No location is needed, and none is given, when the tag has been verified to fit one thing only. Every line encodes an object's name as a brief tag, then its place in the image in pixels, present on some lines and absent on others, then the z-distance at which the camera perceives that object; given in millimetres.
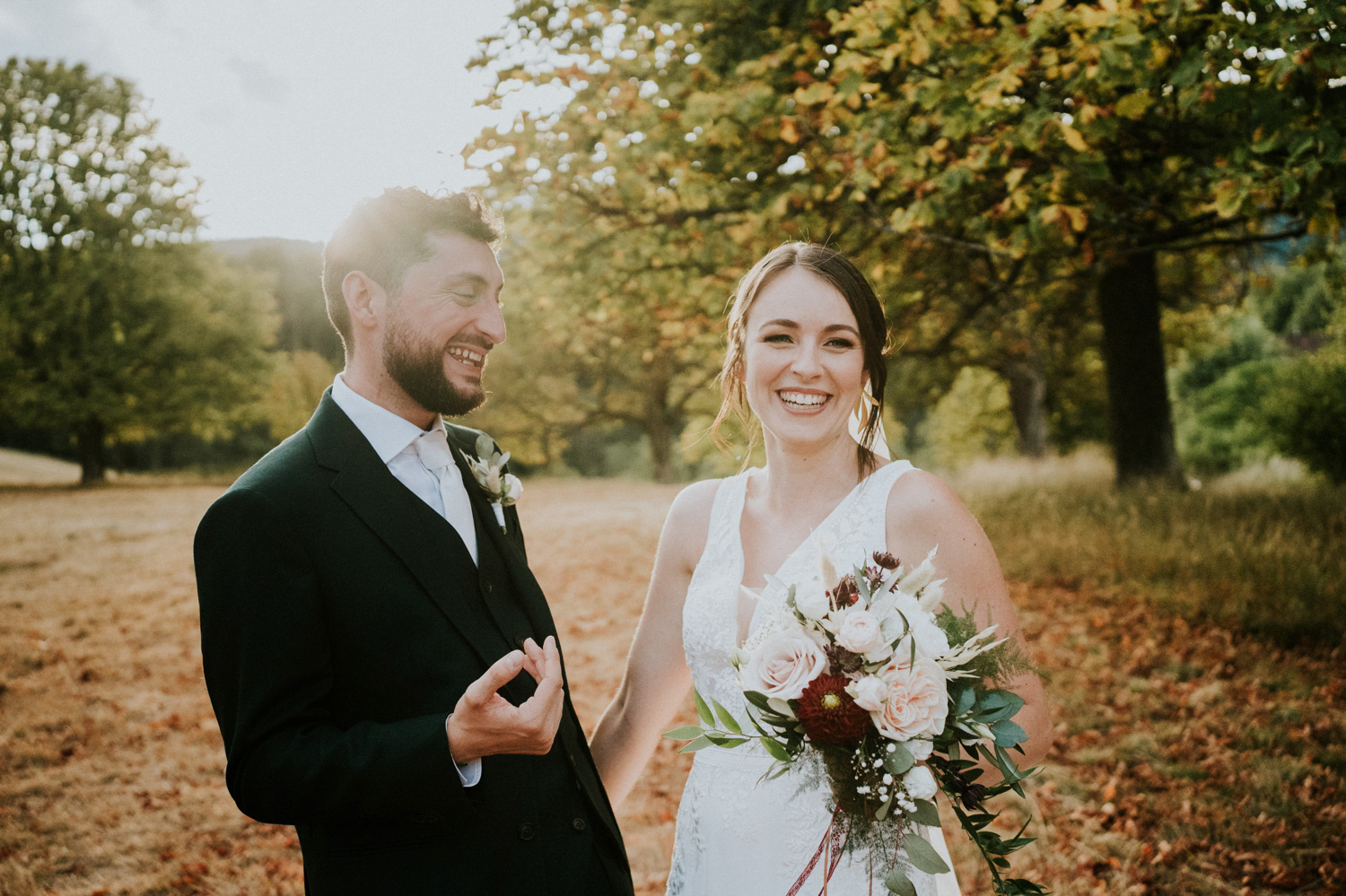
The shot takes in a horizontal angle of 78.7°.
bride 2367
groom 1846
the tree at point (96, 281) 28109
